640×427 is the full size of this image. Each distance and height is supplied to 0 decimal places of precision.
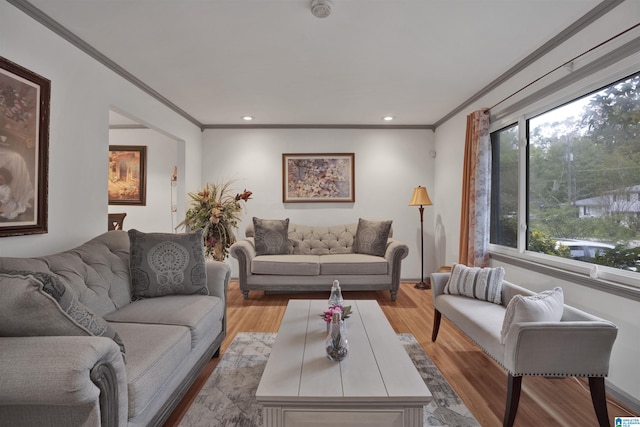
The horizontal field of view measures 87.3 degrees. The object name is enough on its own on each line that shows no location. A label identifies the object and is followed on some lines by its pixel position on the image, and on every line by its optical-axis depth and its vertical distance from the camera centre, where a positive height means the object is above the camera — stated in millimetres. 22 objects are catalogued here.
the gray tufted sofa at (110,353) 1101 -626
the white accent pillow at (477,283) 2672 -558
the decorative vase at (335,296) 2328 -577
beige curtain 3582 +227
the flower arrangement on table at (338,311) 1704 -573
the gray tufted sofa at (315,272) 4273 -752
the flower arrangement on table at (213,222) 4355 -125
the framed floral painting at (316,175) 5414 +627
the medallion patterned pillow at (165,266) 2445 -401
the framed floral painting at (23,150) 2070 +397
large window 2162 +290
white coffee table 1358 -730
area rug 1857 -1142
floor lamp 4957 +186
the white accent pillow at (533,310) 1824 -523
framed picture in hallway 5629 +597
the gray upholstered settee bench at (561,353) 1735 -716
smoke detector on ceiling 2172 +1356
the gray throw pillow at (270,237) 4604 -332
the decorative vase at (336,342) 1666 -644
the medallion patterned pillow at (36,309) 1216 -366
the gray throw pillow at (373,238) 4586 -327
